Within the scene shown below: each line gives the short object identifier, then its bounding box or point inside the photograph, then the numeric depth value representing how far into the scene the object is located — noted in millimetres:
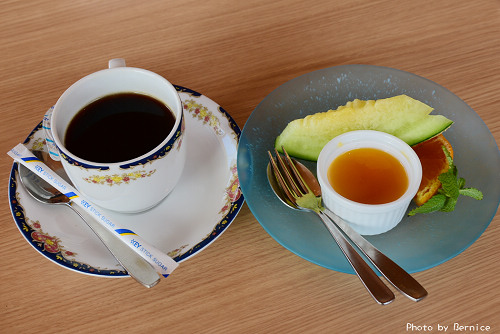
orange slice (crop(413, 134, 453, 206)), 700
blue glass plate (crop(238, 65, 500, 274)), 641
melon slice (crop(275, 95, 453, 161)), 750
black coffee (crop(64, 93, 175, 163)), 698
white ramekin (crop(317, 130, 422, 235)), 645
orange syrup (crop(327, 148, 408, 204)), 677
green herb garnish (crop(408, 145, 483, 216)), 668
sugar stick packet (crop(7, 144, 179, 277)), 629
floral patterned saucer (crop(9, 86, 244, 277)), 667
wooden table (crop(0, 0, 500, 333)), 650
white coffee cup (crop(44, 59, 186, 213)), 652
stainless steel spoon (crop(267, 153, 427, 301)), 577
